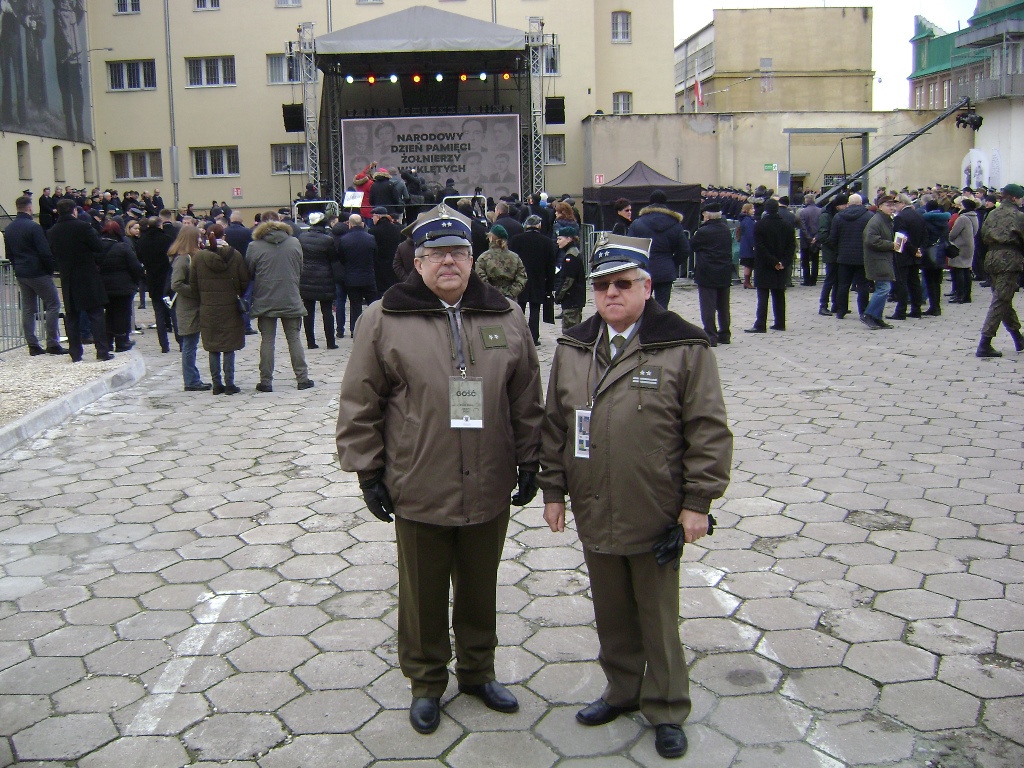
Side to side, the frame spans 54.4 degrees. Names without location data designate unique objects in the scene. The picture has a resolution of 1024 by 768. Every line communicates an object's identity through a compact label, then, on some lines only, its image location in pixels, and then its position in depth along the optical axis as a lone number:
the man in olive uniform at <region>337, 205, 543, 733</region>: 3.63
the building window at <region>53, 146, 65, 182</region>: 32.81
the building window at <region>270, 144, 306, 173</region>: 37.22
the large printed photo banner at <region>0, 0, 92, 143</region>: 28.05
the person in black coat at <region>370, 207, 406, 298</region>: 13.59
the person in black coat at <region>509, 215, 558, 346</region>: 12.70
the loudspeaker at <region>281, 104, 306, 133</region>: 33.38
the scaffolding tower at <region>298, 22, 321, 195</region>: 28.99
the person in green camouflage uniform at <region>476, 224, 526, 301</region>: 10.73
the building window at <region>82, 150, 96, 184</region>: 35.69
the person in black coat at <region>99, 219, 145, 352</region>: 12.12
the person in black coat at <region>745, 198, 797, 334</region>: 13.33
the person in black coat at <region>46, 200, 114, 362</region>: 11.55
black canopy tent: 22.38
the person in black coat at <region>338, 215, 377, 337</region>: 13.30
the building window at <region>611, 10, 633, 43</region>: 38.56
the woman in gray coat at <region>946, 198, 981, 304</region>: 14.85
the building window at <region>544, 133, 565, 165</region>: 37.81
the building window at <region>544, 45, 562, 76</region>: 35.69
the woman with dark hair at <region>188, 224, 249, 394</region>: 10.03
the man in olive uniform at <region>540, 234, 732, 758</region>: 3.43
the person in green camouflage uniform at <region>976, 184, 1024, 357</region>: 10.69
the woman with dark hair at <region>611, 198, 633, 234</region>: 12.85
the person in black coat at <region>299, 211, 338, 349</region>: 12.62
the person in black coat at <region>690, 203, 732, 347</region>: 12.26
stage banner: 32.34
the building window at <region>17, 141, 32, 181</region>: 29.62
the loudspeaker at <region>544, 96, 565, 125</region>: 33.09
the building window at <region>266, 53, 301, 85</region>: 36.38
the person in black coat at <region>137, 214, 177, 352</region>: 12.88
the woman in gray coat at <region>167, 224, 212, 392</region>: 10.28
